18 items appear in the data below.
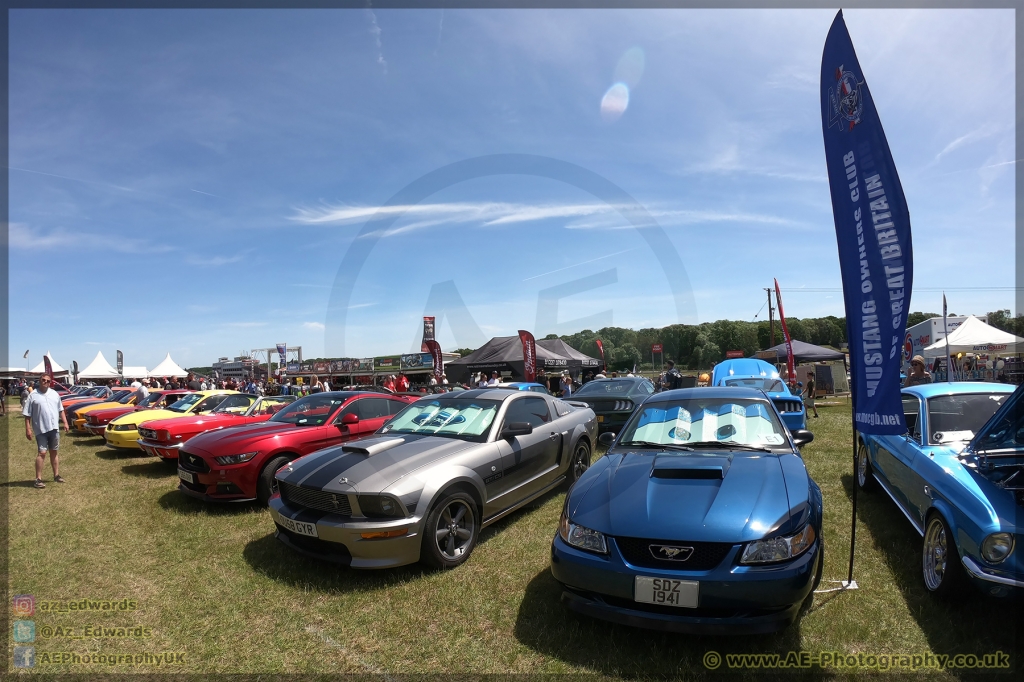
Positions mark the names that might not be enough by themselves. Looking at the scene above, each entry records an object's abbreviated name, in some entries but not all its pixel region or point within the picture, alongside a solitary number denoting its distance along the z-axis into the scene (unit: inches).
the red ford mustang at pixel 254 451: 243.9
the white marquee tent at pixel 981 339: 733.3
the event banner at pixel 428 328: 1069.1
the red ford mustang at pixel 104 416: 489.7
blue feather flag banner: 143.6
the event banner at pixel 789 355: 758.6
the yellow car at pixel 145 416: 401.2
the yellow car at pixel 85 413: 519.3
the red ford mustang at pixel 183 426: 340.5
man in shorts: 306.3
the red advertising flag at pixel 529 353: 845.8
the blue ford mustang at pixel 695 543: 108.9
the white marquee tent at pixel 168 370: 1499.8
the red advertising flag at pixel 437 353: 929.5
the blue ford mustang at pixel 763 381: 329.7
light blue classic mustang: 116.2
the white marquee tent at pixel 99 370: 1674.5
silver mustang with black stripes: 159.5
